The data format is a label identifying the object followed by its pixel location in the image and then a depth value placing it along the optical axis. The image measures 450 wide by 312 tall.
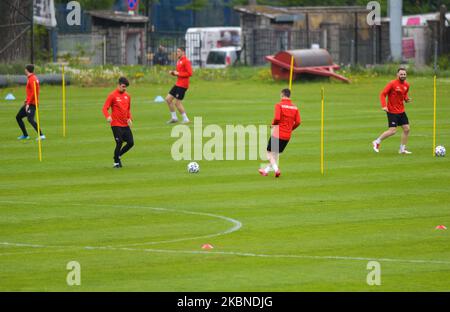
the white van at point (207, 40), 70.69
